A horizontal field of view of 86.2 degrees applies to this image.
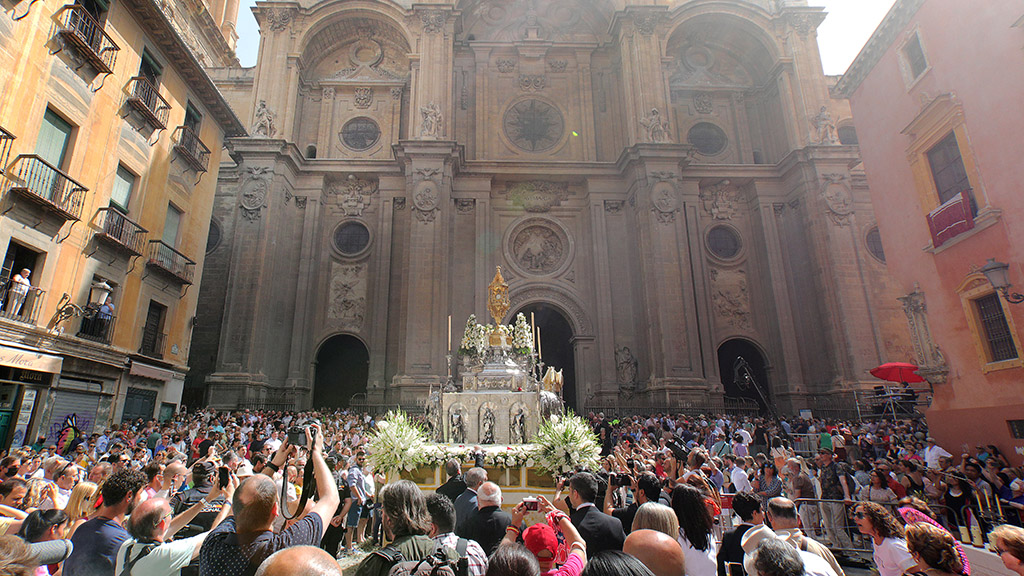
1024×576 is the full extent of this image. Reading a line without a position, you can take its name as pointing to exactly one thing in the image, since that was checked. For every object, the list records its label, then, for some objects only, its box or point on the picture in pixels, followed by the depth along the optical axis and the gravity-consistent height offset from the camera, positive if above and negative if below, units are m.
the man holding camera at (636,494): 4.98 -0.63
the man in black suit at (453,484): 6.43 -0.66
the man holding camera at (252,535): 2.99 -0.57
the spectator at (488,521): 4.76 -0.81
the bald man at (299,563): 2.22 -0.53
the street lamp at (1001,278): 12.66 +3.19
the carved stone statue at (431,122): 27.28 +14.89
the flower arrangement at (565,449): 8.60 -0.36
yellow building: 13.09 +6.24
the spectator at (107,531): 3.63 -0.65
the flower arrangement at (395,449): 8.89 -0.33
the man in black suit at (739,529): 4.66 -0.89
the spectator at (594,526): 4.49 -0.81
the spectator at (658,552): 3.14 -0.73
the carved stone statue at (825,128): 28.39 +14.96
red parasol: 18.28 +1.61
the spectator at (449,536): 3.53 -0.71
